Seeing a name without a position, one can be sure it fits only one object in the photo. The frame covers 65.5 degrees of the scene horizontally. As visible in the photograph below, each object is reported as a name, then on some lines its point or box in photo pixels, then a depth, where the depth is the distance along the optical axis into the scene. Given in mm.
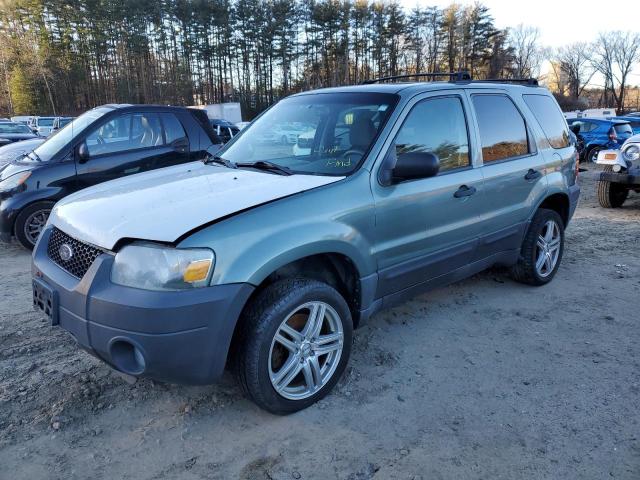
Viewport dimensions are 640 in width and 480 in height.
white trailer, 33812
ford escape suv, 2342
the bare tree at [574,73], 72188
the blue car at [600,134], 15469
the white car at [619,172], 8125
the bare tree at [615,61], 69375
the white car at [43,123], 28136
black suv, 5996
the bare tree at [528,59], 70594
